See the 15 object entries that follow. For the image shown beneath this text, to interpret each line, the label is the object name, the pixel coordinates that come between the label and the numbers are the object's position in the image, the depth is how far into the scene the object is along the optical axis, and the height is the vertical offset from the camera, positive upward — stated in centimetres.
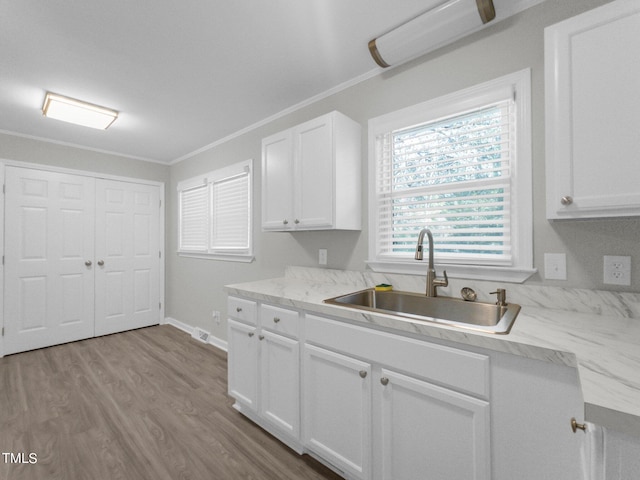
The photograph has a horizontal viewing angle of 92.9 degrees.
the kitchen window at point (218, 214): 334 +33
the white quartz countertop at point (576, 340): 68 -34
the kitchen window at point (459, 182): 159 +35
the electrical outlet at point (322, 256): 251 -13
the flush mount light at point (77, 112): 257 +117
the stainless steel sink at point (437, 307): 134 -37
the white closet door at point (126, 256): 405 -20
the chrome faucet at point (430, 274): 176 -20
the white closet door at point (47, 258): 343 -20
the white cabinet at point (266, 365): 179 -81
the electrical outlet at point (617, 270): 132 -13
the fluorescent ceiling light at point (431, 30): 158 +119
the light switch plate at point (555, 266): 147 -12
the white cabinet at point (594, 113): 108 +48
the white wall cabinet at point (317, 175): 208 +48
